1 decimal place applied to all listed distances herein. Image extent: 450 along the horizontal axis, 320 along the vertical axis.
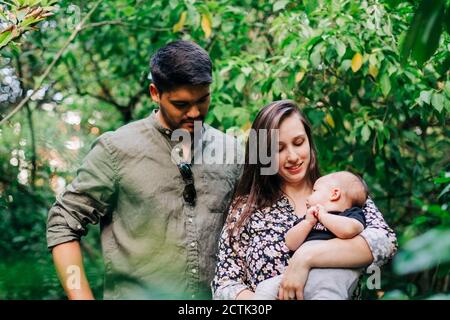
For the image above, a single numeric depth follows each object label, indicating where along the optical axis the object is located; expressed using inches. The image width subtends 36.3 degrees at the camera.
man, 82.8
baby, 73.7
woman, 71.9
